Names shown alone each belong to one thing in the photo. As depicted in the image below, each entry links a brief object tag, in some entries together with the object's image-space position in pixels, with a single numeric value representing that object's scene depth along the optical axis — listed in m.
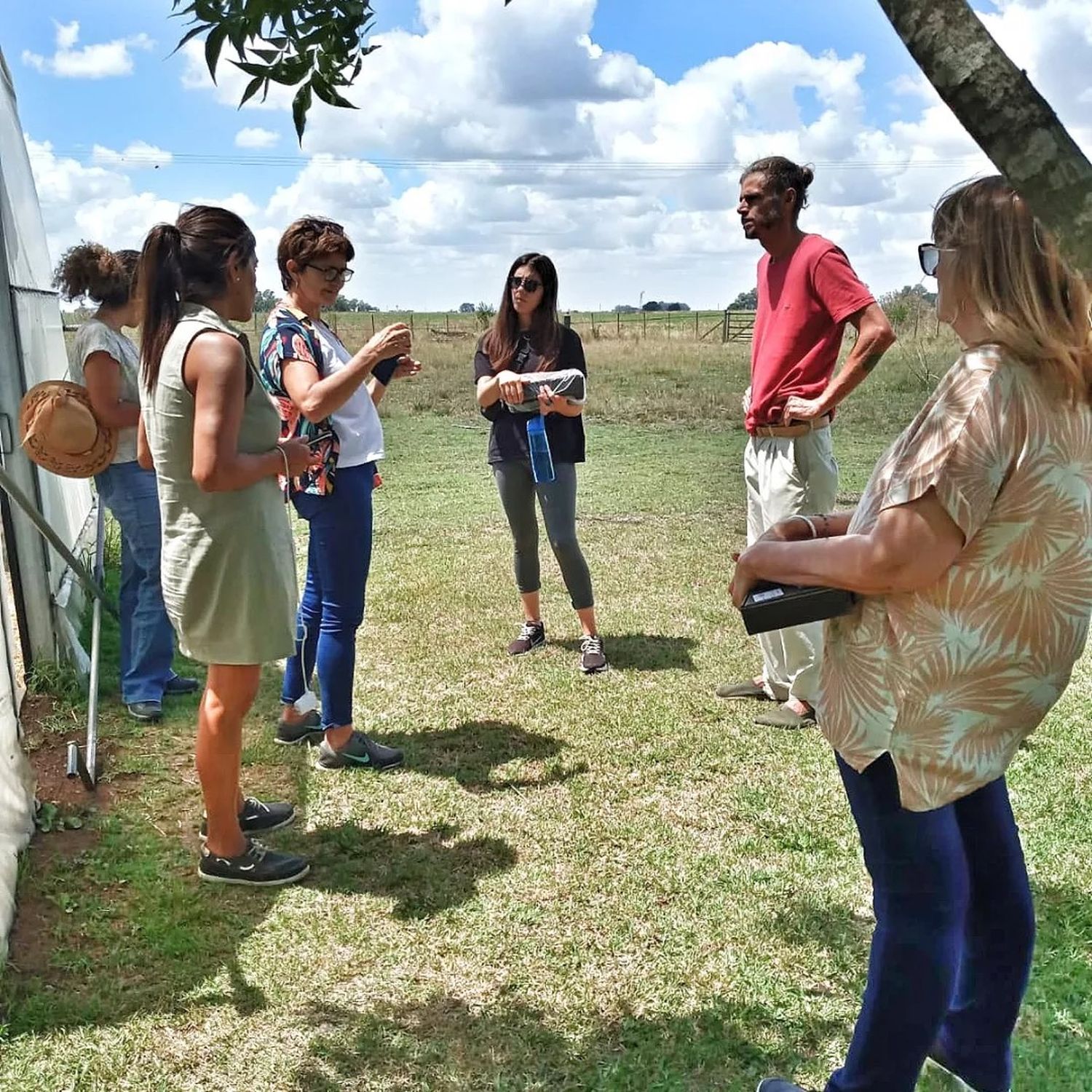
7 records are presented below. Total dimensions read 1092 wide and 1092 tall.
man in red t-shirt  3.94
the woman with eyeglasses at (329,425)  3.60
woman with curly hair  4.23
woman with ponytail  2.80
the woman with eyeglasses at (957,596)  1.66
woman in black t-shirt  4.82
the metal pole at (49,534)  3.59
